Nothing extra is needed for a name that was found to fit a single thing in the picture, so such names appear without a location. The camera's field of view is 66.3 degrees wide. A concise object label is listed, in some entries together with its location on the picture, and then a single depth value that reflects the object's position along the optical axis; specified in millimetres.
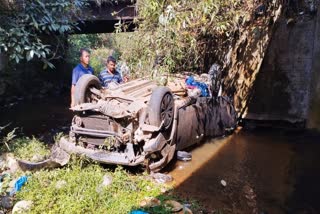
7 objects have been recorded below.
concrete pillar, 5706
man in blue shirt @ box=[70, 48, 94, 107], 4715
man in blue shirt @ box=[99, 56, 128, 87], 5111
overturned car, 3898
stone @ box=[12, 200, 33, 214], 3081
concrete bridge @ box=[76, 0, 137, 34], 7503
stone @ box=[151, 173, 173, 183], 3917
